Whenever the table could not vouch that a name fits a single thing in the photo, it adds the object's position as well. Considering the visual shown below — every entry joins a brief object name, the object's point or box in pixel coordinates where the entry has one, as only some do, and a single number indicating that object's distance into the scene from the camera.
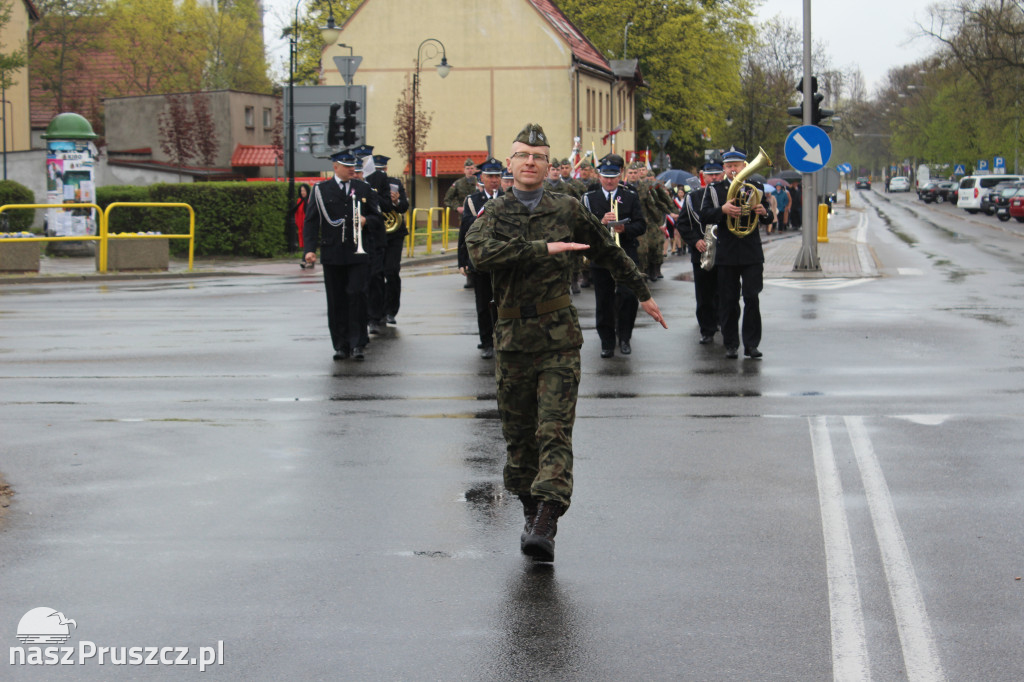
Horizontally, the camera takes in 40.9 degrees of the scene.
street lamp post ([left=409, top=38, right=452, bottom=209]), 39.79
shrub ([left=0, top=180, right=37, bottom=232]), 31.72
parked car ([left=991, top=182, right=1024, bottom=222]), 56.91
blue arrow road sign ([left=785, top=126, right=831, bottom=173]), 22.45
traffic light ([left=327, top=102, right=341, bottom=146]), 28.36
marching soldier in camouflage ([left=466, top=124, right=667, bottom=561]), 5.98
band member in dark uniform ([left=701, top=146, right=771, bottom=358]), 12.73
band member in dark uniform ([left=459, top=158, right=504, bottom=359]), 13.21
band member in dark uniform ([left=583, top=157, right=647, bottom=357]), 13.16
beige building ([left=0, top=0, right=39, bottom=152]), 54.66
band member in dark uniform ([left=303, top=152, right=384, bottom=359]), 12.98
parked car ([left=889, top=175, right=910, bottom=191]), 143.50
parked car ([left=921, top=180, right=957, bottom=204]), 93.72
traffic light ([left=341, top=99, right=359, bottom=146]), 28.19
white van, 66.38
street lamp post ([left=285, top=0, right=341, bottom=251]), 29.86
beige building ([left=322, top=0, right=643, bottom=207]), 57.72
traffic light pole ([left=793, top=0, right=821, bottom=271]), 24.31
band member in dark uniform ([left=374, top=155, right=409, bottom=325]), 15.94
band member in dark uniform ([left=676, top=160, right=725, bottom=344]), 13.48
